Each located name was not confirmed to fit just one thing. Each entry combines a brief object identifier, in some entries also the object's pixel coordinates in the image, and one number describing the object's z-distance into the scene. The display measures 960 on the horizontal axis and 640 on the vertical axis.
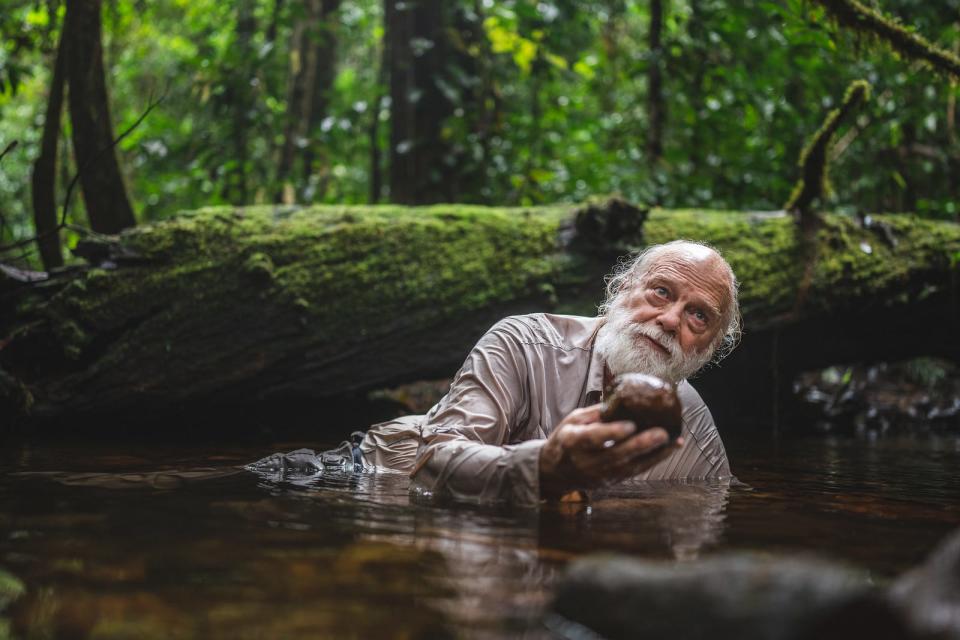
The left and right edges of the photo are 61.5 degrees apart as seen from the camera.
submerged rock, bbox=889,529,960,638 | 1.38
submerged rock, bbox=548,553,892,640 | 1.29
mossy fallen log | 4.88
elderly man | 2.56
